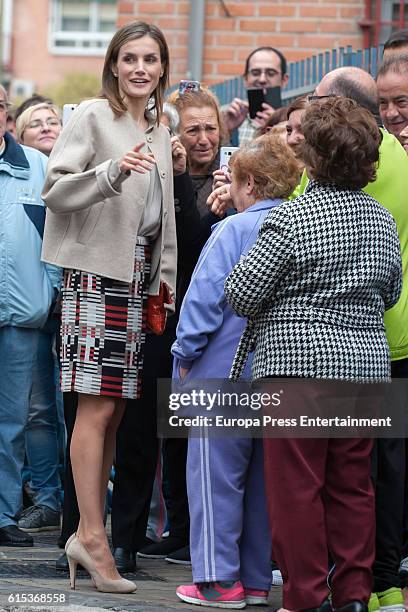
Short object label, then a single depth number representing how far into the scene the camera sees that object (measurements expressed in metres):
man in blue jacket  11.70
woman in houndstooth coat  8.52
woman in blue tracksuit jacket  9.49
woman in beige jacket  9.67
